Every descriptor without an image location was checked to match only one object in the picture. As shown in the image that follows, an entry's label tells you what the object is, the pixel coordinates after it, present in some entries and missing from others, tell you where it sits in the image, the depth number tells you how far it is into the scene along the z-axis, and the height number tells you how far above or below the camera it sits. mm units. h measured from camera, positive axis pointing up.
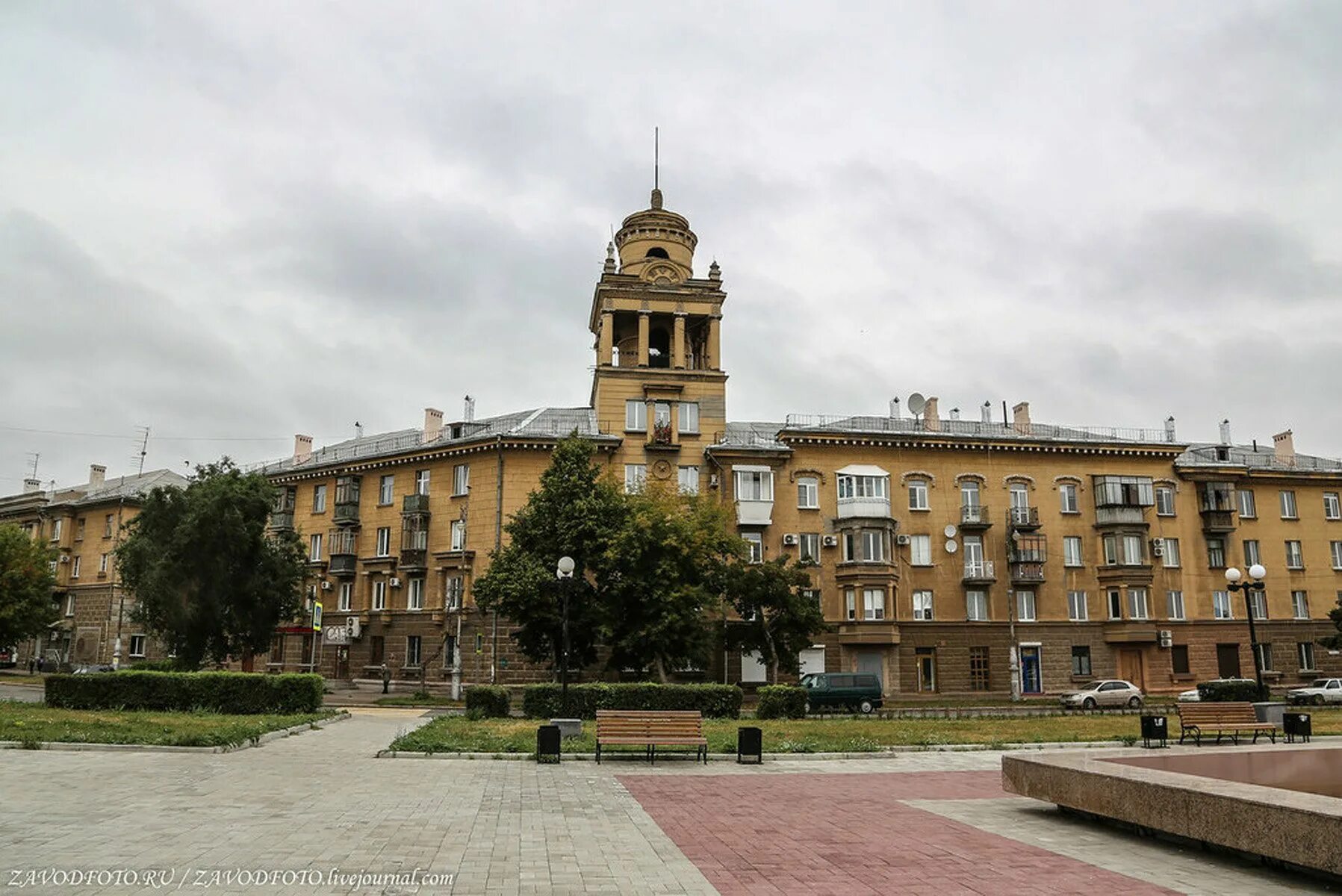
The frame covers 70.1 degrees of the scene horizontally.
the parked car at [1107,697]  40500 -2446
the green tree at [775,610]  39500 +1191
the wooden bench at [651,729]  17172 -1594
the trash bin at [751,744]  17703 -1922
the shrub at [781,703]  28328 -1856
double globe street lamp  24422 +1519
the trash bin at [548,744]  17203 -1845
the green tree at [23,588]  54750 +3022
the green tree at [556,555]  35281 +3147
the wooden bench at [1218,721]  19844 -1704
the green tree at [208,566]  34500 +2711
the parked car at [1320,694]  43500 -2542
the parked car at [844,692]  35469 -1968
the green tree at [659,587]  35562 +1920
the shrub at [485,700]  26391 -1657
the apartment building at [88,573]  61062 +4423
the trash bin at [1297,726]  21031 -1904
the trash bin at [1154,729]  19641 -1847
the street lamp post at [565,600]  21469 +896
